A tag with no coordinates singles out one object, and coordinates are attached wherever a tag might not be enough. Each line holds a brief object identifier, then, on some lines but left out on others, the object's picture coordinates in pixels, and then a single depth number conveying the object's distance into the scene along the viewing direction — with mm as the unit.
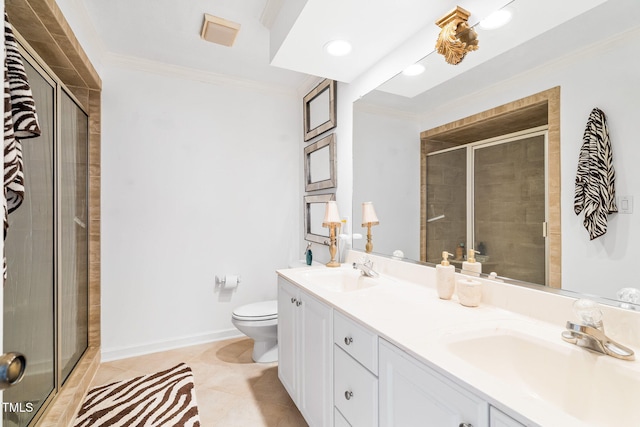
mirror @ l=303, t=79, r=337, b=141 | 2369
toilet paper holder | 2674
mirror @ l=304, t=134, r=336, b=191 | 2363
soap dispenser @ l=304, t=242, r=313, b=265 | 2547
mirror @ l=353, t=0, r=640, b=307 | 874
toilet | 2191
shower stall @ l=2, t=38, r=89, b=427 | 1346
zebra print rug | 1658
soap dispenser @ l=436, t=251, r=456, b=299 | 1314
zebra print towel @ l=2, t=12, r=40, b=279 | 1010
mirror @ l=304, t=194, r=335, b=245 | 2533
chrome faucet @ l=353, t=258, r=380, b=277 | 1780
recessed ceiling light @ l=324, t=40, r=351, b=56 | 1701
